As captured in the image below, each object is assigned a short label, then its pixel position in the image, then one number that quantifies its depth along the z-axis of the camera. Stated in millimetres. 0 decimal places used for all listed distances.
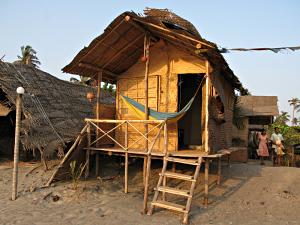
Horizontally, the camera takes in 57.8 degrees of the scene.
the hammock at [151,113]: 6113
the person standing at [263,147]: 10898
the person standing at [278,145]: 10941
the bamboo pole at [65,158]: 6709
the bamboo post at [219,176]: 7188
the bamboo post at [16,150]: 6008
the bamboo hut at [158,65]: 6168
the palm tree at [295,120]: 42441
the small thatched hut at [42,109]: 8023
